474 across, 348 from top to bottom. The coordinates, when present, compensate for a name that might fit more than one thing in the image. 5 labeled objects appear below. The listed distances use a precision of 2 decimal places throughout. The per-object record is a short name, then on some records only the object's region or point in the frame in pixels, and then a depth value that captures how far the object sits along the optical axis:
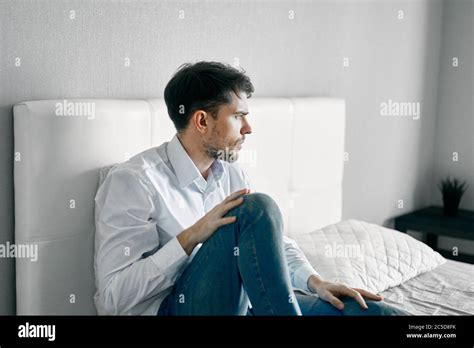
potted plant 2.71
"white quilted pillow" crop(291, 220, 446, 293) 1.74
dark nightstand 2.52
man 1.26
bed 1.39
